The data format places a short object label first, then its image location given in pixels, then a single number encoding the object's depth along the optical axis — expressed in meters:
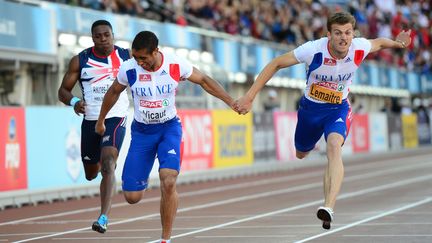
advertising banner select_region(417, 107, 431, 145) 44.75
